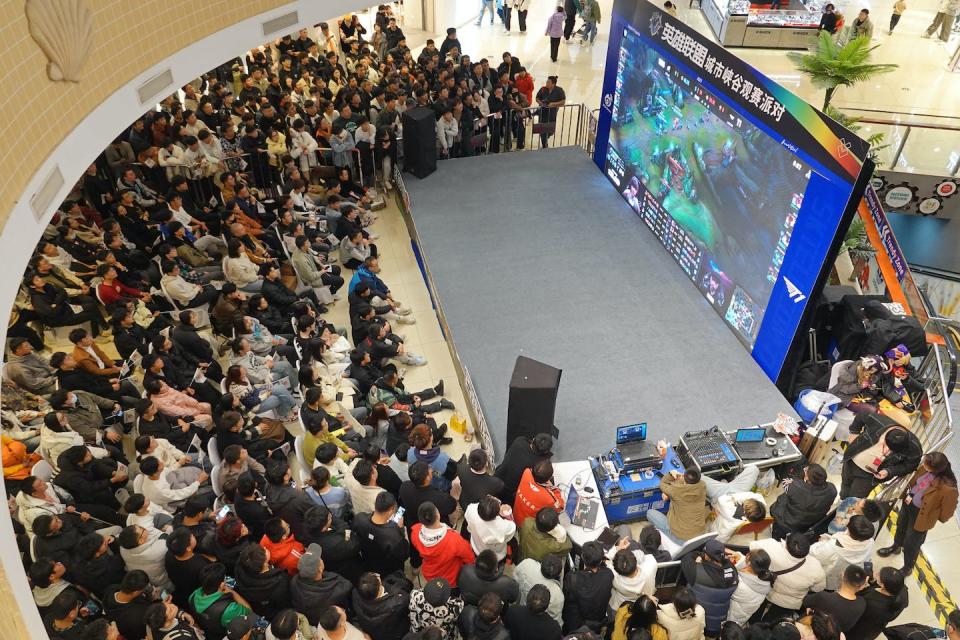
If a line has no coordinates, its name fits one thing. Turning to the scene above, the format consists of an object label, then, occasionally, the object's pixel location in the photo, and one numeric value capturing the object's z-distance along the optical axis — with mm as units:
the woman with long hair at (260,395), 6656
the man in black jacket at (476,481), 5637
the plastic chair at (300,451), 6223
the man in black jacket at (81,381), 6703
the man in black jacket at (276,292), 8133
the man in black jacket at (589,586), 4855
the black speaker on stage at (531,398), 6512
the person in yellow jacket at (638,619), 4523
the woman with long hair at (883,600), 4789
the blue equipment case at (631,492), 6355
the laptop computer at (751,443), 6707
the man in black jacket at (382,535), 5121
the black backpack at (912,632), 4906
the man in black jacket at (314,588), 4668
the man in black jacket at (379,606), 4512
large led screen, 6914
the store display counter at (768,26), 15930
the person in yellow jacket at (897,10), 16047
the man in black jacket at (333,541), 4977
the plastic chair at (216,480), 5741
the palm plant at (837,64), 10648
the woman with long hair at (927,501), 5574
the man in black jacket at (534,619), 4462
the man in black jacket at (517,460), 5996
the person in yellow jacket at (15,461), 5812
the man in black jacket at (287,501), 5293
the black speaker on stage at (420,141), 10727
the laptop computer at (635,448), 6473
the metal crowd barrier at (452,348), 7293
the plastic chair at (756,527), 6418
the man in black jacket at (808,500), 5754
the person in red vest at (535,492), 5531
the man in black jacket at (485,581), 4688
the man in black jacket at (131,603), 4473
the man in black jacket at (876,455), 5914
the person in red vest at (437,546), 5004
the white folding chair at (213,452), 6066
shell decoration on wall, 3789
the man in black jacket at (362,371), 7344
